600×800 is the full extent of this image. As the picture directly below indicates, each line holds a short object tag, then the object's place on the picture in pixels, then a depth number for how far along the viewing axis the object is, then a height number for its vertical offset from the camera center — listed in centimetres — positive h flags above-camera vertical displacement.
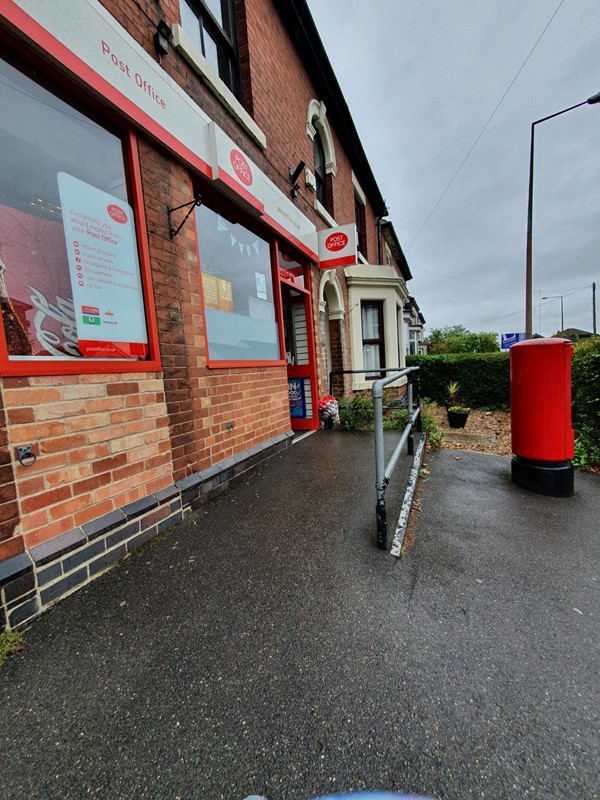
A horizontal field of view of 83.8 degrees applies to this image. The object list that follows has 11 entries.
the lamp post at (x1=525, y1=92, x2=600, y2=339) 955 +182
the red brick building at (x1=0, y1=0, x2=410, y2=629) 184 +81
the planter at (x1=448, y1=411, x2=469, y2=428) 719 -128
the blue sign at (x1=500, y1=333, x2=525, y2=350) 1217 +63
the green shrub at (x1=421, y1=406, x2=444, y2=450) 495 -110
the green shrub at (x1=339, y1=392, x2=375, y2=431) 599 -89
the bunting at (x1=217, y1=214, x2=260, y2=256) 367 +158
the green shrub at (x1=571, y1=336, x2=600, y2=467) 406 -69
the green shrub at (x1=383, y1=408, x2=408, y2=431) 562 -100
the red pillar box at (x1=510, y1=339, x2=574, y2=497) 307 -56
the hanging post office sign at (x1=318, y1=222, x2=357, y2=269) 572 +208
